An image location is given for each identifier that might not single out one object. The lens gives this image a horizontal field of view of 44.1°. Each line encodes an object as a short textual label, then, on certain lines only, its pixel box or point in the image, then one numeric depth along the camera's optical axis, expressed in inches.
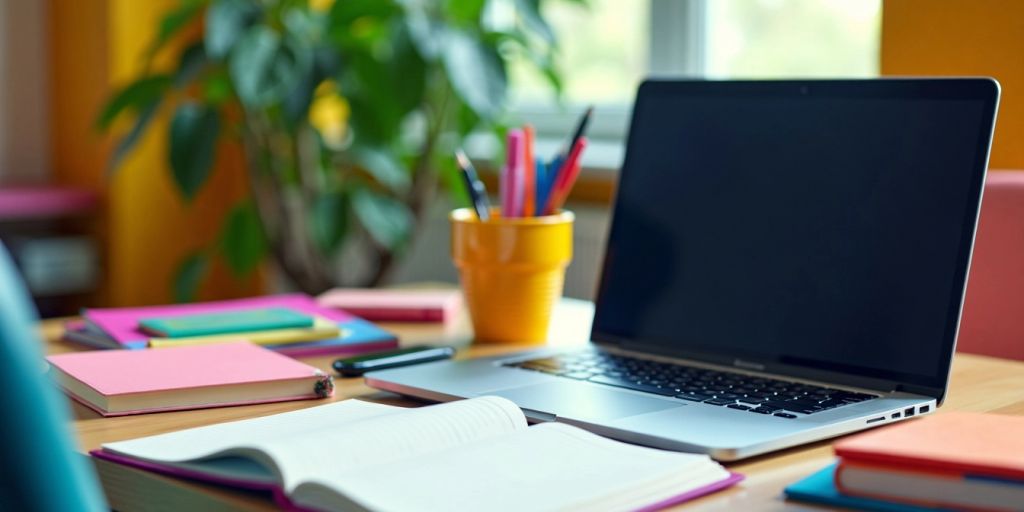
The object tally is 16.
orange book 24.4
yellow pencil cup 46.8
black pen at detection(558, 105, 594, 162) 48.1
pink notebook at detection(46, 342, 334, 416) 35.9
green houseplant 88.9
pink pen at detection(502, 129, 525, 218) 47.8
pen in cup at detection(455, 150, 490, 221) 48.3
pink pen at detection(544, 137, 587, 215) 48.4
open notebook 25.0
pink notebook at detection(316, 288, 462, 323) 52.1
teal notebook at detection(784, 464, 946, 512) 25.4
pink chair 43.6
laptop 34.4
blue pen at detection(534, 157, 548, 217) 48.6
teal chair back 15.9
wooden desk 27.3
